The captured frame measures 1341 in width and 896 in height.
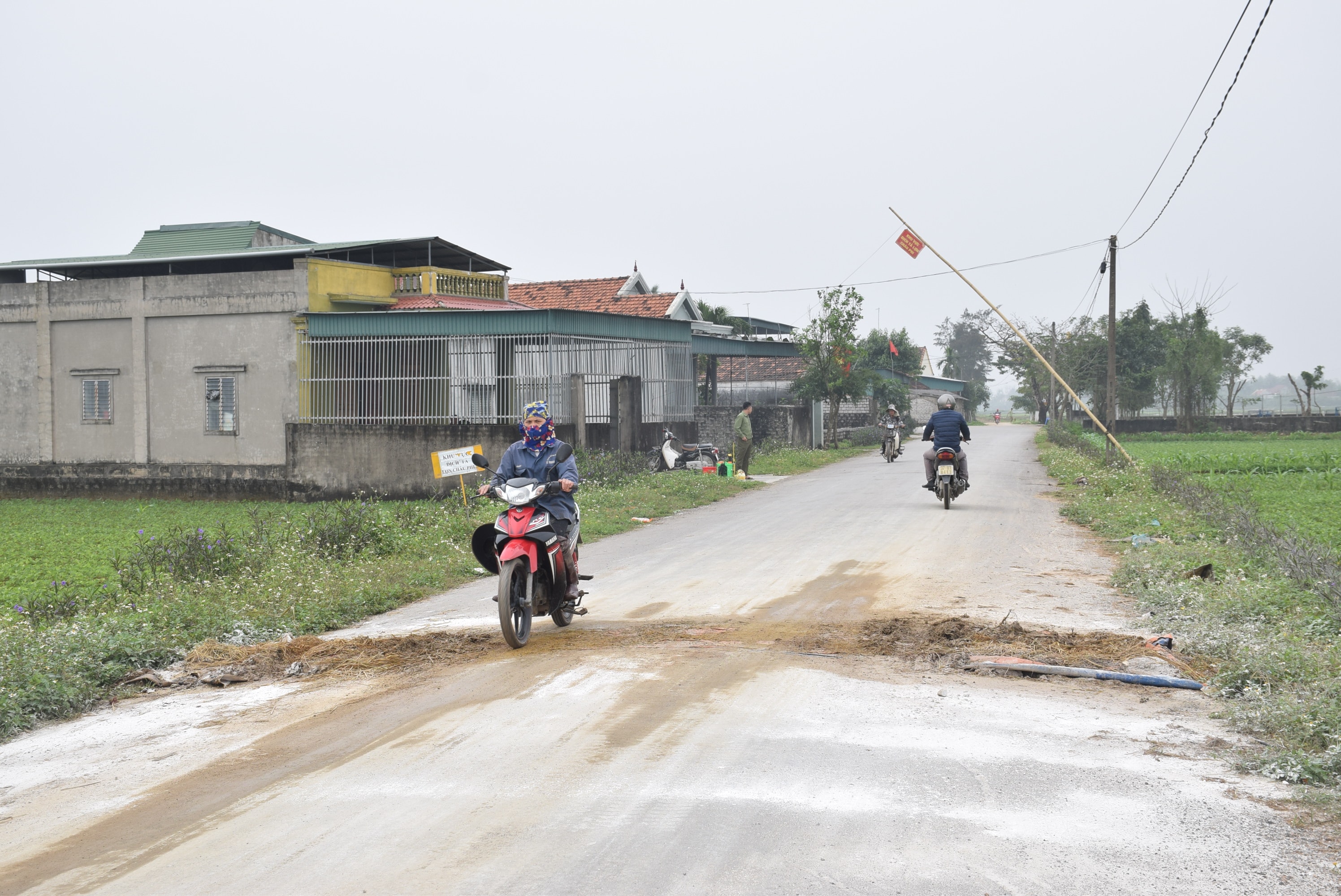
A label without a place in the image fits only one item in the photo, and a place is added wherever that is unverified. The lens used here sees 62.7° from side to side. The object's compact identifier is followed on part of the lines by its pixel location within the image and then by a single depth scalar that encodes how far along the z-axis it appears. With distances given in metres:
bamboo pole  23.45
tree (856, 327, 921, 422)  41.52
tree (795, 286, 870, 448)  37.00
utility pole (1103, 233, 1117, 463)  28.75
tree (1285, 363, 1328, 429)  51.59
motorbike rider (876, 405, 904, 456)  30.55
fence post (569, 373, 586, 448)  23.27
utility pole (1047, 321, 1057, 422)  57.28
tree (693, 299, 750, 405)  39.06
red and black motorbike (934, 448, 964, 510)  17.14
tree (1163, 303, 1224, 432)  52.50
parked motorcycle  26.23
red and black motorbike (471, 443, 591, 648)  7.66
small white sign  15.45
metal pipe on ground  6.39
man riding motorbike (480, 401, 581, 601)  8.20
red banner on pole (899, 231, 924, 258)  26.78
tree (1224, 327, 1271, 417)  65.69
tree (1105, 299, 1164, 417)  62.39
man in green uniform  24.11
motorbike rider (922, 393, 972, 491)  17.25
